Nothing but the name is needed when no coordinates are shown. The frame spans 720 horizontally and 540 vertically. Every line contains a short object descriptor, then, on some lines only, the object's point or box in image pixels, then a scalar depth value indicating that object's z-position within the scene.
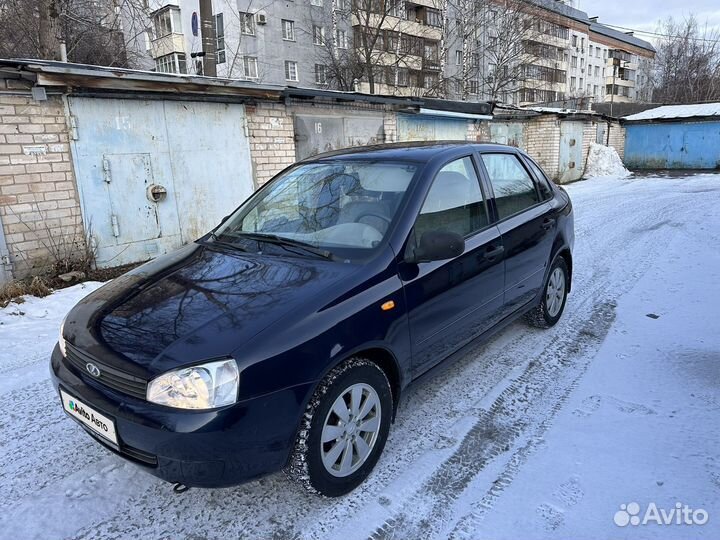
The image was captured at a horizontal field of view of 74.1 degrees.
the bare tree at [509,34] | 28.64
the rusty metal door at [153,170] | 6.52
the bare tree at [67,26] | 10.89
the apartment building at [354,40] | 26.81
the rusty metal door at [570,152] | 17.95
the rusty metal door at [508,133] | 15.86
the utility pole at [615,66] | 65.59
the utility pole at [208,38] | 10.51
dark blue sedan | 1.98
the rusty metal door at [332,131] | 9.26
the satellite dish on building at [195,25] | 12.52
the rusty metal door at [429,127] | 11.87
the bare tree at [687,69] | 45.91
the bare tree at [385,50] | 23.36
